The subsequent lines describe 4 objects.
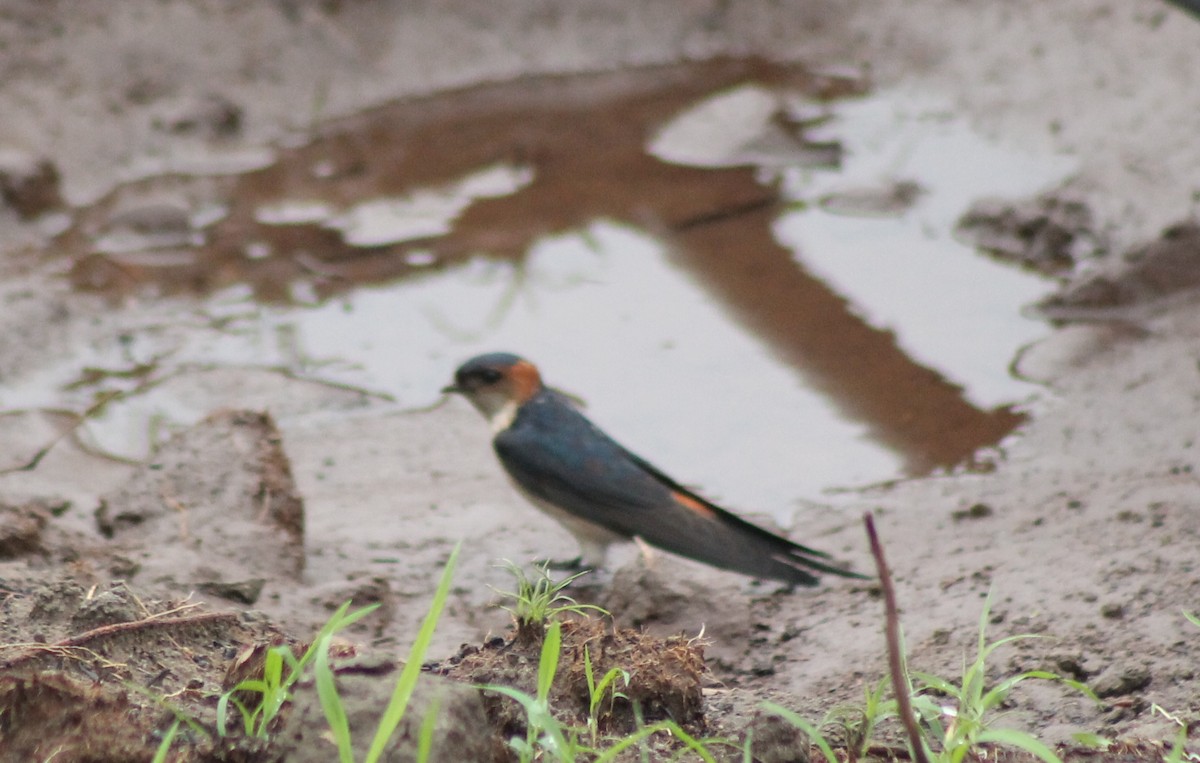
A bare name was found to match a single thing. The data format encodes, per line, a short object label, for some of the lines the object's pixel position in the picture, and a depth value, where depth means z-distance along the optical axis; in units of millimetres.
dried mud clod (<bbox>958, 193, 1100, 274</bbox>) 12516
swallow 8008
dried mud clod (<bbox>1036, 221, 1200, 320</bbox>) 11328
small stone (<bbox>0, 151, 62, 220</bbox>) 13742
